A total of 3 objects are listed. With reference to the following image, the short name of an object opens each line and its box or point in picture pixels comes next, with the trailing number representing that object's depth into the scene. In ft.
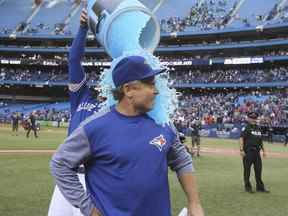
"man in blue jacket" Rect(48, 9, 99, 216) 14.52
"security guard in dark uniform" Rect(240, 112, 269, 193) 43.42
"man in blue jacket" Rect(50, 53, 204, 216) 10.21
